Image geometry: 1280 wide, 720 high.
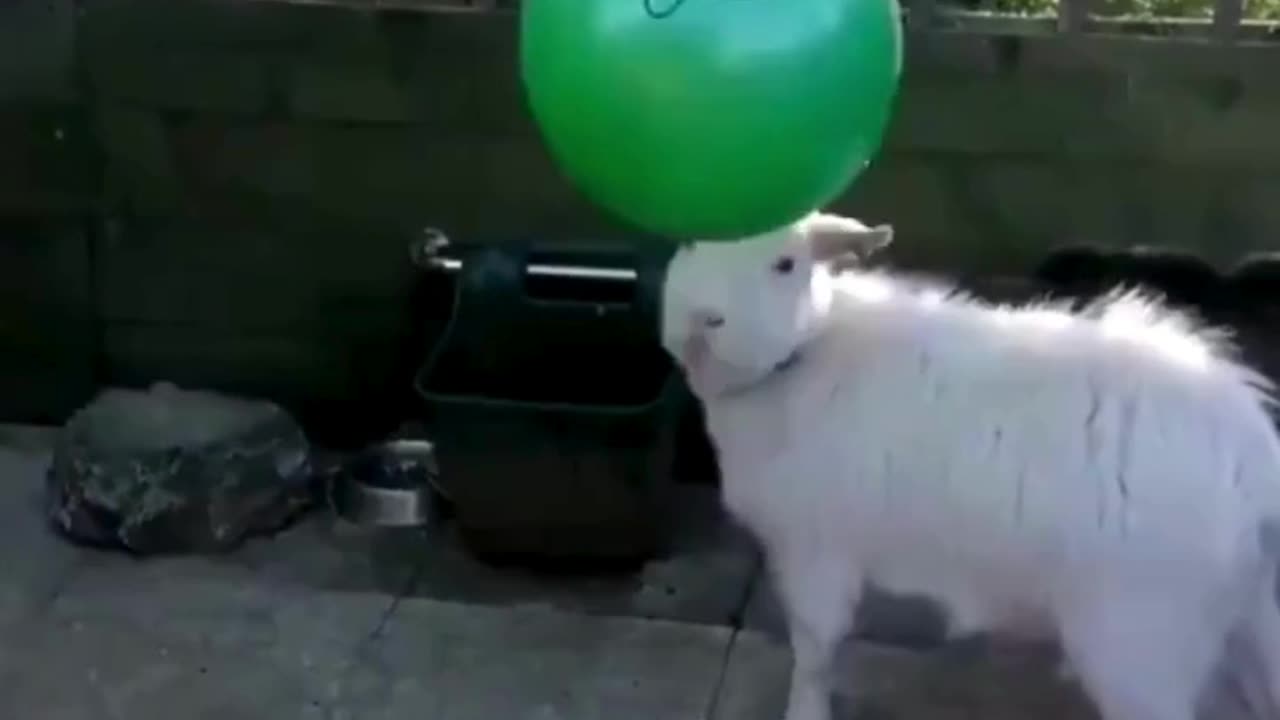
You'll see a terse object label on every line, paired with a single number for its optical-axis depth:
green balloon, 2.94
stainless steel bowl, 4.48
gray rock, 4.28
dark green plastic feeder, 4.10
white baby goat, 3.17
